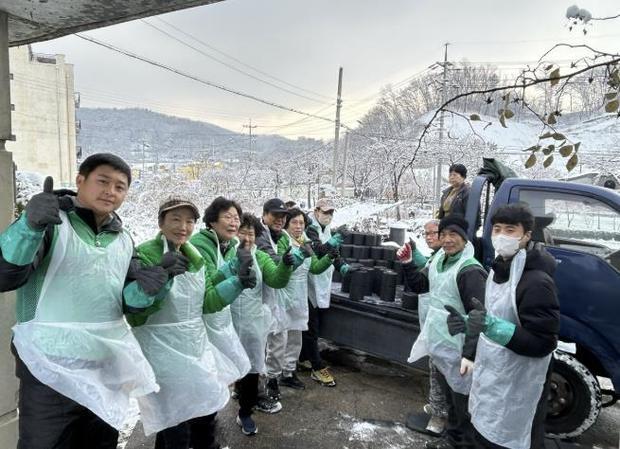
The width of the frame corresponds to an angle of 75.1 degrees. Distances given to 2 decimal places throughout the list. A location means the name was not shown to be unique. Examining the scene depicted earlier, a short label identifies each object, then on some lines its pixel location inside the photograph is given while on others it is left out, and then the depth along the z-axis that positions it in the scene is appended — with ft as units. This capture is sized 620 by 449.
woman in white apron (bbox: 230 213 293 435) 9.88
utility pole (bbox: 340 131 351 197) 79.60
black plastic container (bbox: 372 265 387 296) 14.06
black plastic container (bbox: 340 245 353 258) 16.52
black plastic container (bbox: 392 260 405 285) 15.38
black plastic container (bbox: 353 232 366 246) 17.43
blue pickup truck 9.99
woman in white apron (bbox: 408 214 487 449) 8.68
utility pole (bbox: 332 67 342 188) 70.13
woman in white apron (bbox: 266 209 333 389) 12.01
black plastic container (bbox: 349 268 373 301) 13.65
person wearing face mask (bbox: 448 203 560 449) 6.67
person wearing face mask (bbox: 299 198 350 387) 13.50
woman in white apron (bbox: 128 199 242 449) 6.97
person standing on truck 13.88
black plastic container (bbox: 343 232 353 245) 17.35
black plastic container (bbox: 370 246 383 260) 16.55
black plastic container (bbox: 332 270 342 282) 16.84
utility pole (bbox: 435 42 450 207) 72.92
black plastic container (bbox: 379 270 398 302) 13.39
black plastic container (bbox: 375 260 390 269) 16.05
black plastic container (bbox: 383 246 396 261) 16.28
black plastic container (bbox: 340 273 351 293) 14.56
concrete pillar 7.01
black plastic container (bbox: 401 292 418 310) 12.31
